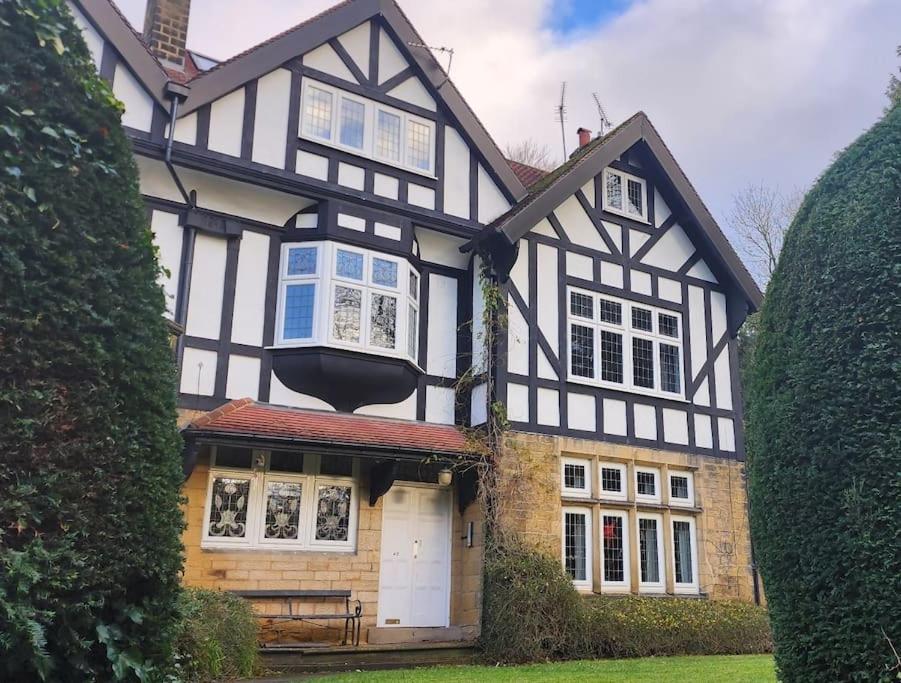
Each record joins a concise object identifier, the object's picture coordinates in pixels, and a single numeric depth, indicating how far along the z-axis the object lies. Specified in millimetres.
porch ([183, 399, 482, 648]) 10617
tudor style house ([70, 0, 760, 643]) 11039
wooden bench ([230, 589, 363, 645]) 10672
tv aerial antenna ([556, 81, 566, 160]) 18844
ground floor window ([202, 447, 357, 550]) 11023
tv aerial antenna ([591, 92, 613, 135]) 17969
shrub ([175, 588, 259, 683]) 7617
